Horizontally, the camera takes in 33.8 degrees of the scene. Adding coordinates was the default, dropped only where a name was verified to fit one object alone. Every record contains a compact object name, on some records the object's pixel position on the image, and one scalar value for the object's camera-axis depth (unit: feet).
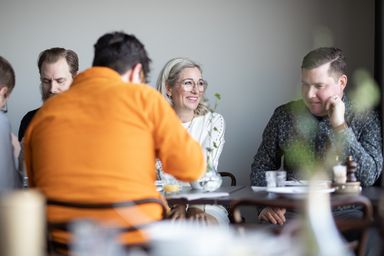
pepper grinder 10.51
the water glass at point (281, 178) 11.12
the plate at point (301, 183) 10.69
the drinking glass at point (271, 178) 11.16
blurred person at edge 10.18
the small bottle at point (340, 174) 10.27
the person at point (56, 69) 14.70
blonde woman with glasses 13.39
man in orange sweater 7.73
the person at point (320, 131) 11.78
